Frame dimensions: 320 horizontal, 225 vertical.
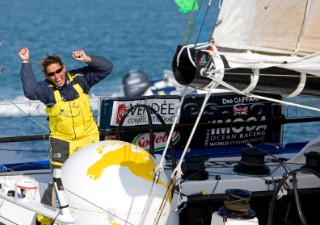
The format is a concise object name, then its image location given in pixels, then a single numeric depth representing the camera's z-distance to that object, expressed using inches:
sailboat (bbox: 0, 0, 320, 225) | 537.0
